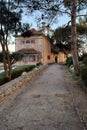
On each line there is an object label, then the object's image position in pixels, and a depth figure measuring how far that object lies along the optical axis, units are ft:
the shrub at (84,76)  14.52
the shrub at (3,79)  18.23
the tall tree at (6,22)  20.10
